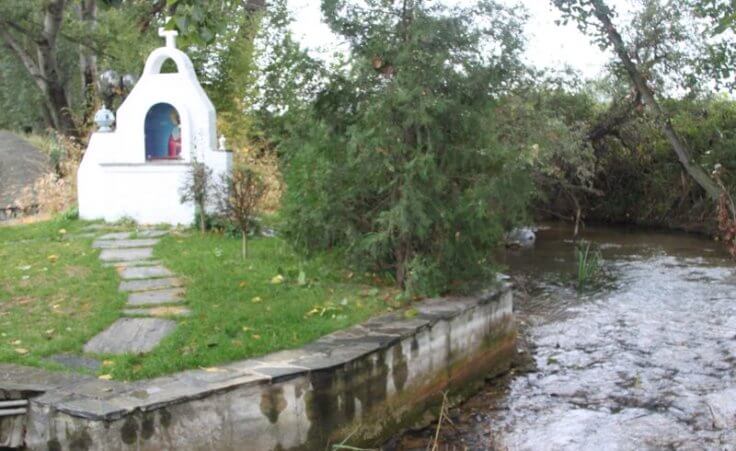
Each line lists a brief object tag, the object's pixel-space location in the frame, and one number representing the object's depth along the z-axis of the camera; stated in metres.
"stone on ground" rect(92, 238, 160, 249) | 9.32
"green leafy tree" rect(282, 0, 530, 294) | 6.73
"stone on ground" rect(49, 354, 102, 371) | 5.14
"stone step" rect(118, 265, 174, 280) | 7.72
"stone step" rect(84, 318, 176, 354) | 5.56
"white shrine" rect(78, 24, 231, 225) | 10.88
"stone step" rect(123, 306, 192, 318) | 6.37
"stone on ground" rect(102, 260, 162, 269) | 8.15
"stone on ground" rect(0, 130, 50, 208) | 20.09
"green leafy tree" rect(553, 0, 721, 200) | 13.55
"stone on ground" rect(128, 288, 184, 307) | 6.75
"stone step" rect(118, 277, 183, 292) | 7.25
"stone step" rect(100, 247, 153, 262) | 8.55
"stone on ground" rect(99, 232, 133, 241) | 9.87
